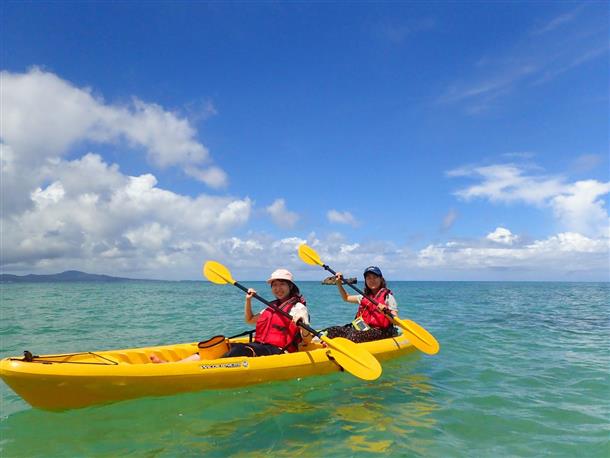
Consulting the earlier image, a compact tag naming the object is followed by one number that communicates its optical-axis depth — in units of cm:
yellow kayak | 425
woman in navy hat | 744
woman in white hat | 571
